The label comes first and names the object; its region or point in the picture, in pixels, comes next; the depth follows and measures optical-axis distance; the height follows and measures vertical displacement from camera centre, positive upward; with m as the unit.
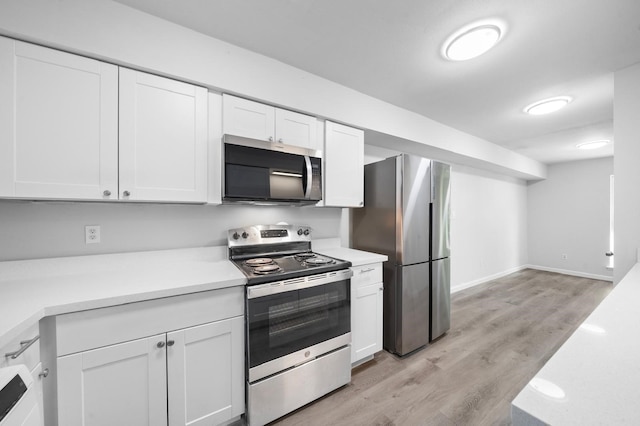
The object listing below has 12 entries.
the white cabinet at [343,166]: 2.29 +0.46
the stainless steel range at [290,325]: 1.54 -0.79
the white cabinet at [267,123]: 1.82 +0.73
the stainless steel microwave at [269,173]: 1.78 +0.32
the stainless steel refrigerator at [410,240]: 2.36 -0.28
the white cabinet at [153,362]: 1.12 -0.79
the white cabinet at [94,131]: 1.24 +0.48
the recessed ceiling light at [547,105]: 2.56 +1.18
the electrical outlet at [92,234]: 1.62 -0.14
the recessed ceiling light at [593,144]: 3.88 +1.14
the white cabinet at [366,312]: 2.10 -0.88
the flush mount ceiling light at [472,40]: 1.60 +1.20
